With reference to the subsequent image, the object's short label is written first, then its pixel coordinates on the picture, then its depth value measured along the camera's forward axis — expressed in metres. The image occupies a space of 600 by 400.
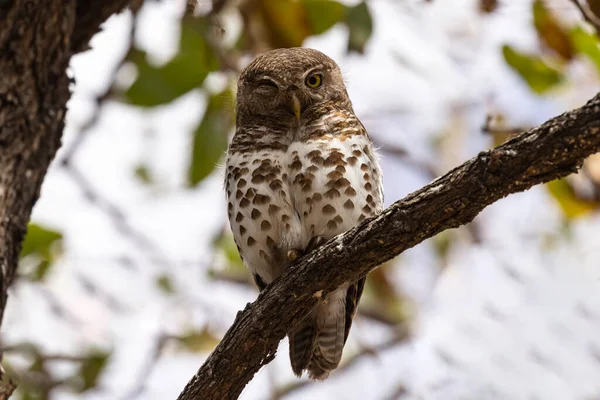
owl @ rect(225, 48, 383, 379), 6.24
